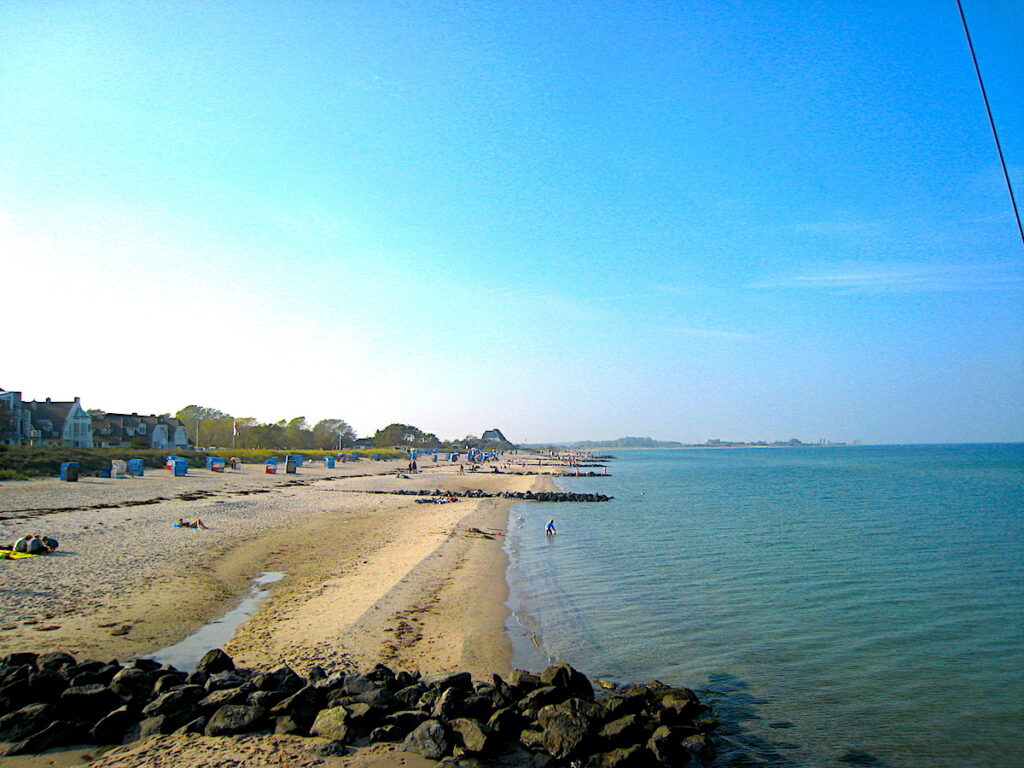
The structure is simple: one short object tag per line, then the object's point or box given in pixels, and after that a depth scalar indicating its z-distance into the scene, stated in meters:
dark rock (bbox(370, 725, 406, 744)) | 6.96
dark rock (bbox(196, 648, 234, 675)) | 8.47
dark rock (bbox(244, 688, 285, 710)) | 7.39
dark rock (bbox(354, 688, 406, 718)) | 7.39
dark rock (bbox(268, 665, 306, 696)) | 7.89
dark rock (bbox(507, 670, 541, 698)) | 8.27
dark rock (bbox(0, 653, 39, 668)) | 8.19
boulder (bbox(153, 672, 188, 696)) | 7.73
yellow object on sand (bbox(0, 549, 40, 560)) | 14.93
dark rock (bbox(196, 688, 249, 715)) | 7.36
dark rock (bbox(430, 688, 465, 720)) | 7.47
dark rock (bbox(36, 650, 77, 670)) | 8.16
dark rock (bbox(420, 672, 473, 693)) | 8.13
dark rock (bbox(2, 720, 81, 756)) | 6.53
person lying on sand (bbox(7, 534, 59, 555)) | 15.47
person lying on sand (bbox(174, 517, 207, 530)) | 22.27
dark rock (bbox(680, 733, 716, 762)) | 7.30
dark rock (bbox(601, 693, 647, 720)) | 7.59
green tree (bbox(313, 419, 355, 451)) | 136.25
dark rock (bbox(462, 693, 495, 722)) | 7.54
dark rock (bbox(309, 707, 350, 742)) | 6.95
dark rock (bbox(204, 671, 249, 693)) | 7.82
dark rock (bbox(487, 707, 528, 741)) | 7.17
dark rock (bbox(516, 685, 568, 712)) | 7.84
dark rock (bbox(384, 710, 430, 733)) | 7.20
